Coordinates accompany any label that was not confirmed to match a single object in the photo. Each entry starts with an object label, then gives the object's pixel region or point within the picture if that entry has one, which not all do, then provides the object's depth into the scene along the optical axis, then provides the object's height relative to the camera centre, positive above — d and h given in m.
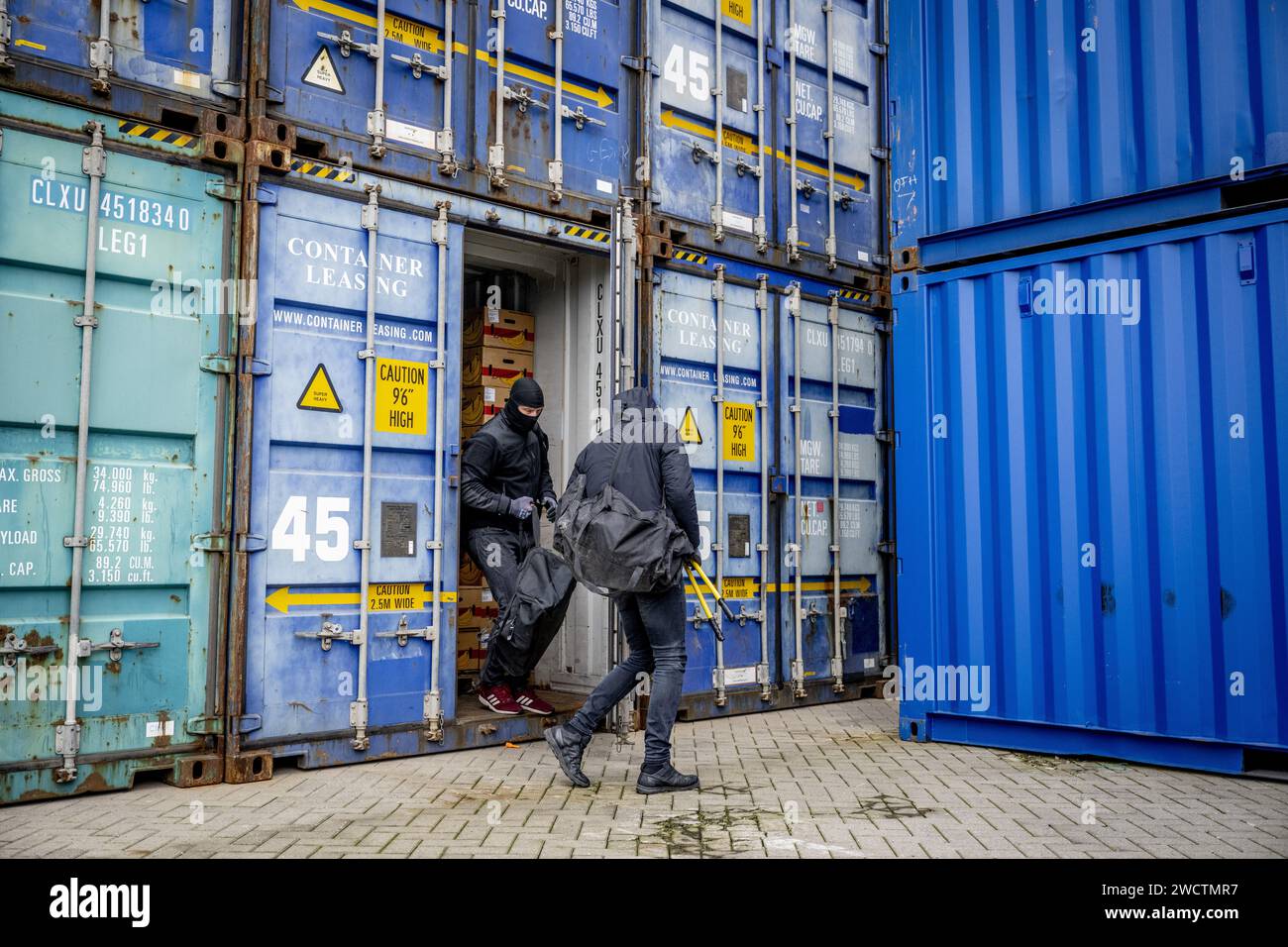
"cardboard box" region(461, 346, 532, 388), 8.30 +1.33
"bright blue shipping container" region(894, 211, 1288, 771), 6.14 +0.29
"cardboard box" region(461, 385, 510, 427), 8.23 +1.04
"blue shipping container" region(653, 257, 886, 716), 8.31 +0.58
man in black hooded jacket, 5.84 -0.35
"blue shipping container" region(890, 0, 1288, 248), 6.25 +2.65
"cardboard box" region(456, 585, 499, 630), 8.12 -0.44
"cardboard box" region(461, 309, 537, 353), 8.32 +1.62
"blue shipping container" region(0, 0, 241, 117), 5.50 +2.54
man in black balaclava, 7.23 +0.28
